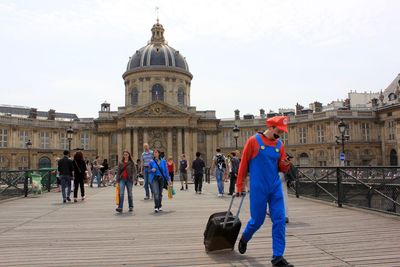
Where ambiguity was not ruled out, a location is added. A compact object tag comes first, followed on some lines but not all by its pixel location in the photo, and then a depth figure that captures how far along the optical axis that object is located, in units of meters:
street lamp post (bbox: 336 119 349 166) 26.14
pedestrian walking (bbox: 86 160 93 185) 27.26
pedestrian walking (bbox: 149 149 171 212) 11.99
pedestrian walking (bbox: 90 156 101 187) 27.70
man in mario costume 5.89
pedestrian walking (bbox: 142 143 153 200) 14.45
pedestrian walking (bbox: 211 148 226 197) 17.81
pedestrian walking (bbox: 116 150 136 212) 12.32
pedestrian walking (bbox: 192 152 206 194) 19.47
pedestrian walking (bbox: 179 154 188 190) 22.58
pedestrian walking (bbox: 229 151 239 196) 16.86
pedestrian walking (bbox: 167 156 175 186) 21.14
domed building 59.78
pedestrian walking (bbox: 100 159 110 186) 29.05
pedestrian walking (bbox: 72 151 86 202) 15.64
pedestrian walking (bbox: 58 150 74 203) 15.51
